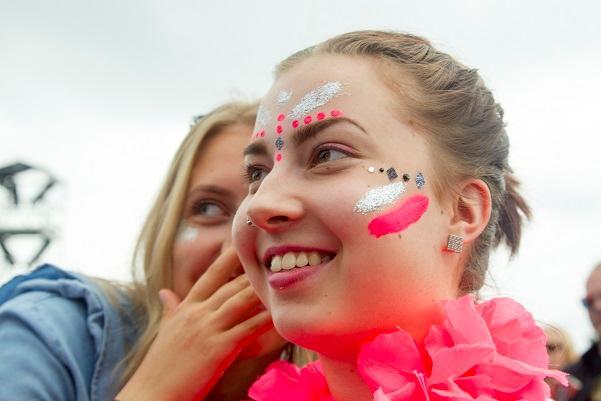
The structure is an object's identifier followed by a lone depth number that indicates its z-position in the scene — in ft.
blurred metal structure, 16.61
